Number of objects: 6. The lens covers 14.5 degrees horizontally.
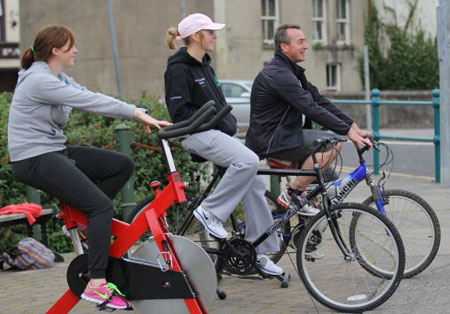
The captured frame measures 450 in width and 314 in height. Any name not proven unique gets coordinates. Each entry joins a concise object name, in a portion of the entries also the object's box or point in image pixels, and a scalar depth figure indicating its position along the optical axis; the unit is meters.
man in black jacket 12.18
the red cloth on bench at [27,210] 14.61
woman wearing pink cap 11.37
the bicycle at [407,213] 12.17
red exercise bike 9.75
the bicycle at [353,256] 10.89
